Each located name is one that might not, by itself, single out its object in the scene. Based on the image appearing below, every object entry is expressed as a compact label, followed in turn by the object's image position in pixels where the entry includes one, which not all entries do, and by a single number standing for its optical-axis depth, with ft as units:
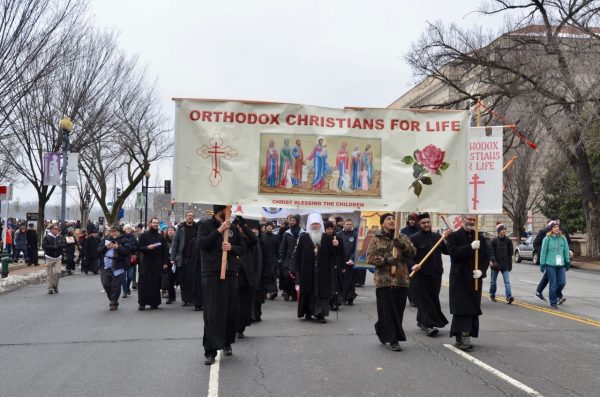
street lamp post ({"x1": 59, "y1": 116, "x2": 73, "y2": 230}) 69.36
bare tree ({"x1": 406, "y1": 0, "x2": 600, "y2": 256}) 90.74
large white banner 25.84
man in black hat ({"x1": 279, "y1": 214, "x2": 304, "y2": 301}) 46.09
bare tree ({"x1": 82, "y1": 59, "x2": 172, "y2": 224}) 104.32
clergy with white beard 36.11
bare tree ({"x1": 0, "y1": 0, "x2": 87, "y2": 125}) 56.95
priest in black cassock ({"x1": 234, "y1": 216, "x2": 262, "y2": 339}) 30.68
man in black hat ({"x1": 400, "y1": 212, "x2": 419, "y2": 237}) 36.83
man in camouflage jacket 27.73
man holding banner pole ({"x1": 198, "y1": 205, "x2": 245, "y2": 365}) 25.09
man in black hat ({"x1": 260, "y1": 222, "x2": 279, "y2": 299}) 46.80
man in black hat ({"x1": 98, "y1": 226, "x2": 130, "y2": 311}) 43.14
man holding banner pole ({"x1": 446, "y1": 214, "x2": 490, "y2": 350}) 27.71
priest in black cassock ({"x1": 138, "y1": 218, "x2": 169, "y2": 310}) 43.14
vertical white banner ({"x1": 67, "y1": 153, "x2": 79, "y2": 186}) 76.84
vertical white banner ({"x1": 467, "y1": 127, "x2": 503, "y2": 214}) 28.10
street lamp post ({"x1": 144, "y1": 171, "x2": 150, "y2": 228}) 130.41
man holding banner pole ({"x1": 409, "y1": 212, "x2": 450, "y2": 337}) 31.50
